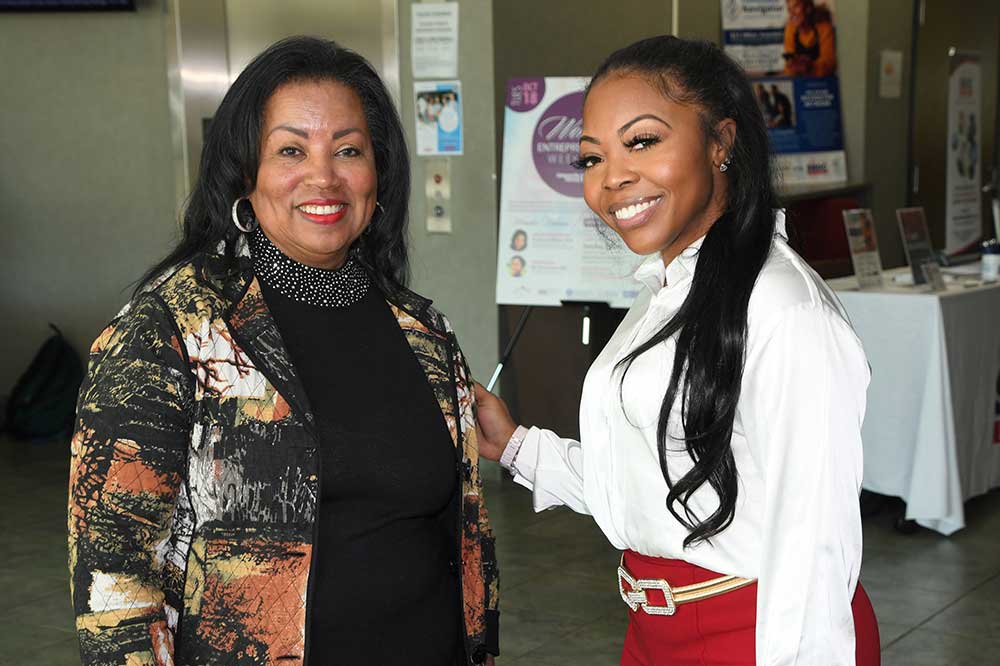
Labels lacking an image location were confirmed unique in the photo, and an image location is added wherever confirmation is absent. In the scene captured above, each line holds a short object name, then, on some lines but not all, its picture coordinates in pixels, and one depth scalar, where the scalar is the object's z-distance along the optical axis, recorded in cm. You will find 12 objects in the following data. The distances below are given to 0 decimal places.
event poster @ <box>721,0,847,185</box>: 842
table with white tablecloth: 503
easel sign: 564
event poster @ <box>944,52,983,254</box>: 1020
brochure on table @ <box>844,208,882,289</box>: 544
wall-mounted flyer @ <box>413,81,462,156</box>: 614
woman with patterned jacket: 168
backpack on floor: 729
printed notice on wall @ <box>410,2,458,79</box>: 608
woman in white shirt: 158
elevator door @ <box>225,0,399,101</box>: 637
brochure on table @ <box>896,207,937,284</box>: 543
